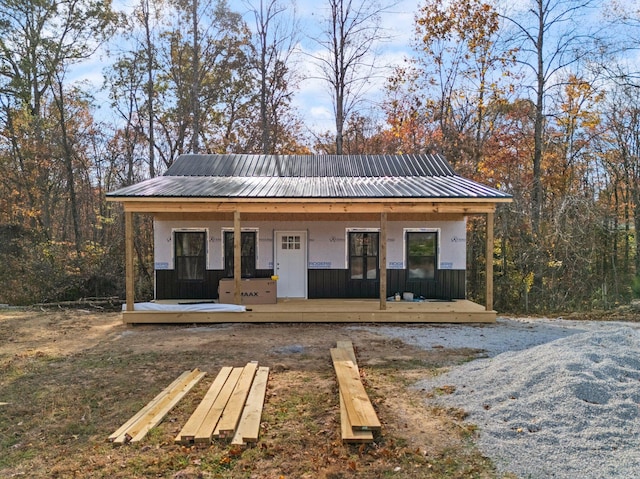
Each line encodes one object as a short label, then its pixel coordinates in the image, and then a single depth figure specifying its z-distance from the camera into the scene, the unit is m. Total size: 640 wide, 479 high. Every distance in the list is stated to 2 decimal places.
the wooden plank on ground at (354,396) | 4.22
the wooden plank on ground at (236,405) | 4.23
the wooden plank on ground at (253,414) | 4.12
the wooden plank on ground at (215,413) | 4.09
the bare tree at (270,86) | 24.00
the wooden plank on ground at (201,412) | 4.11
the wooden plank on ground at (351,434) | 4.02
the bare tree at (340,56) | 22.44
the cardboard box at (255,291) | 11.32
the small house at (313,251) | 12.02
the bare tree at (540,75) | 17.64
